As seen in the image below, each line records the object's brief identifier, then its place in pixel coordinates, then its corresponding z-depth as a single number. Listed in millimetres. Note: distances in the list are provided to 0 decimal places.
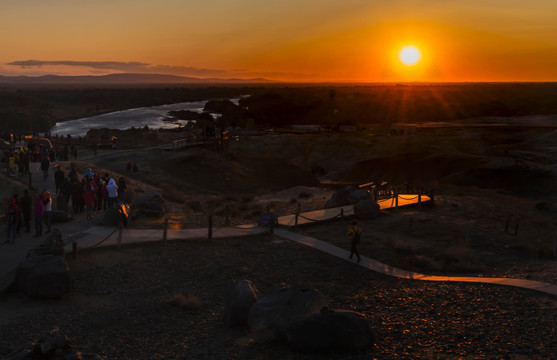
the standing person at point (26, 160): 25103
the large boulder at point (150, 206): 20500
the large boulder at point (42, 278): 12336
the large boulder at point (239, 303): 11367
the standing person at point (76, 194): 19953
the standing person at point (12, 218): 15289
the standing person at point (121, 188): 23047
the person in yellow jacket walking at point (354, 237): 15969
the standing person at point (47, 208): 16547
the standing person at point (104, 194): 20547
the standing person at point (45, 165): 24869
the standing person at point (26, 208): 16359
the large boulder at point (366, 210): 22875
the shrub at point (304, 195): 31484
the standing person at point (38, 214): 16031
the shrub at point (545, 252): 18672
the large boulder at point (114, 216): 18078
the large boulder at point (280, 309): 10219
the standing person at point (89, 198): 18938
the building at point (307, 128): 71812
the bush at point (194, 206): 24470
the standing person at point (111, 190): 20594
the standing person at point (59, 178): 21406
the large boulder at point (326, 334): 9641
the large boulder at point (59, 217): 18531
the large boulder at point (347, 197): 25516
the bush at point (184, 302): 12477
